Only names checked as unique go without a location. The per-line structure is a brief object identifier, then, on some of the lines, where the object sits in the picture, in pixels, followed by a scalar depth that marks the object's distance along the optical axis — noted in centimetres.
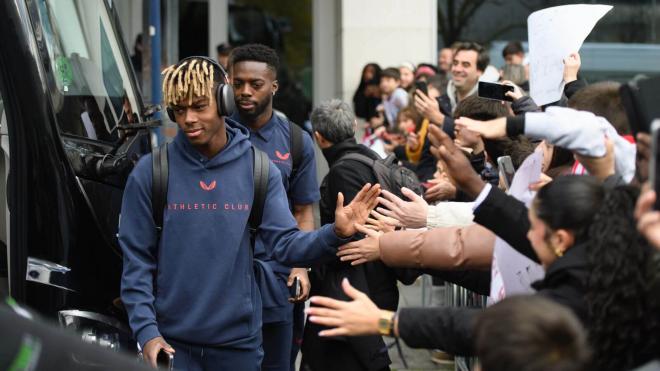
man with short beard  650
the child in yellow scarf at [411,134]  1015
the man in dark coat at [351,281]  605
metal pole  973
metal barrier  644
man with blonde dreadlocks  495
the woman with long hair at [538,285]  359
